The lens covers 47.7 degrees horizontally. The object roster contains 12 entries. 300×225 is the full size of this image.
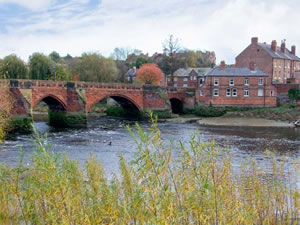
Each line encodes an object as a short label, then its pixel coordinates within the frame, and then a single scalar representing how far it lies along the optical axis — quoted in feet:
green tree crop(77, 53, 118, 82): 215.72
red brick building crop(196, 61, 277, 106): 182.39
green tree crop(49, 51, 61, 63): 354.74
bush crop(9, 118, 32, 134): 118.62
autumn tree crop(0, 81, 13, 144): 92.10
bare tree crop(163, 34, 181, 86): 246.27
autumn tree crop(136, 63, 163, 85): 250.37
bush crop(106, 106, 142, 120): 184.53
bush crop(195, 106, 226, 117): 179.63
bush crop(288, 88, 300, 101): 177.27
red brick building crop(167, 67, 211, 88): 260.01
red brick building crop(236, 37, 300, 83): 208.23
